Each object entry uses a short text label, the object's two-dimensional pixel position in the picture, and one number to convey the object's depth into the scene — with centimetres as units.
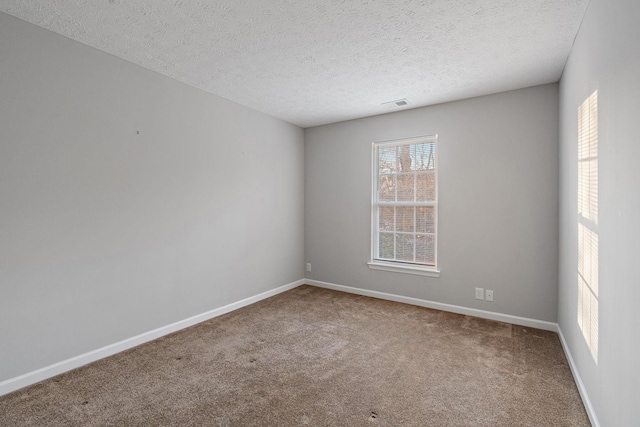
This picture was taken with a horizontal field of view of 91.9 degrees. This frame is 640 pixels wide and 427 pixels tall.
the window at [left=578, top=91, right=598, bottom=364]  181
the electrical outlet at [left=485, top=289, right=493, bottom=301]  352
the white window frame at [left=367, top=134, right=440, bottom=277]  389
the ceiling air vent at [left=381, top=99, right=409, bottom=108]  374
